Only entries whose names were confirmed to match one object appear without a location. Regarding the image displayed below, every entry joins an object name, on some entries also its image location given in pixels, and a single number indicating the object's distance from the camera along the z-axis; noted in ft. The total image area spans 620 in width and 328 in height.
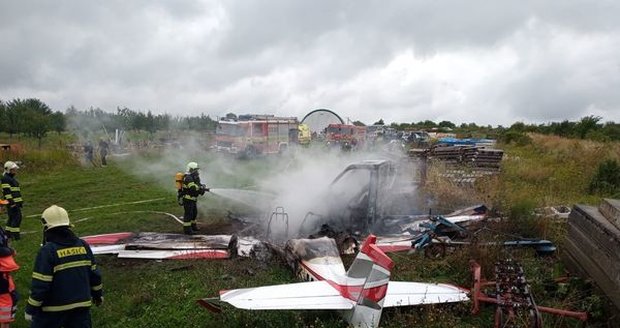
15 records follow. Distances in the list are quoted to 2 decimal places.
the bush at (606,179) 42.42
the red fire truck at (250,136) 81.92
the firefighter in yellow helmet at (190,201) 30.27
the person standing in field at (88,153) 71.77
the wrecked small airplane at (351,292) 14.06
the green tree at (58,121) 121.37
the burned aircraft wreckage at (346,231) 24.81
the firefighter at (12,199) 28.84
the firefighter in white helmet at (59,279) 12.37
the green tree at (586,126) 104.09
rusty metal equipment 14.56
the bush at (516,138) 95.01
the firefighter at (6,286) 14.75
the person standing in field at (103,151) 71.97
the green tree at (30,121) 103.35
